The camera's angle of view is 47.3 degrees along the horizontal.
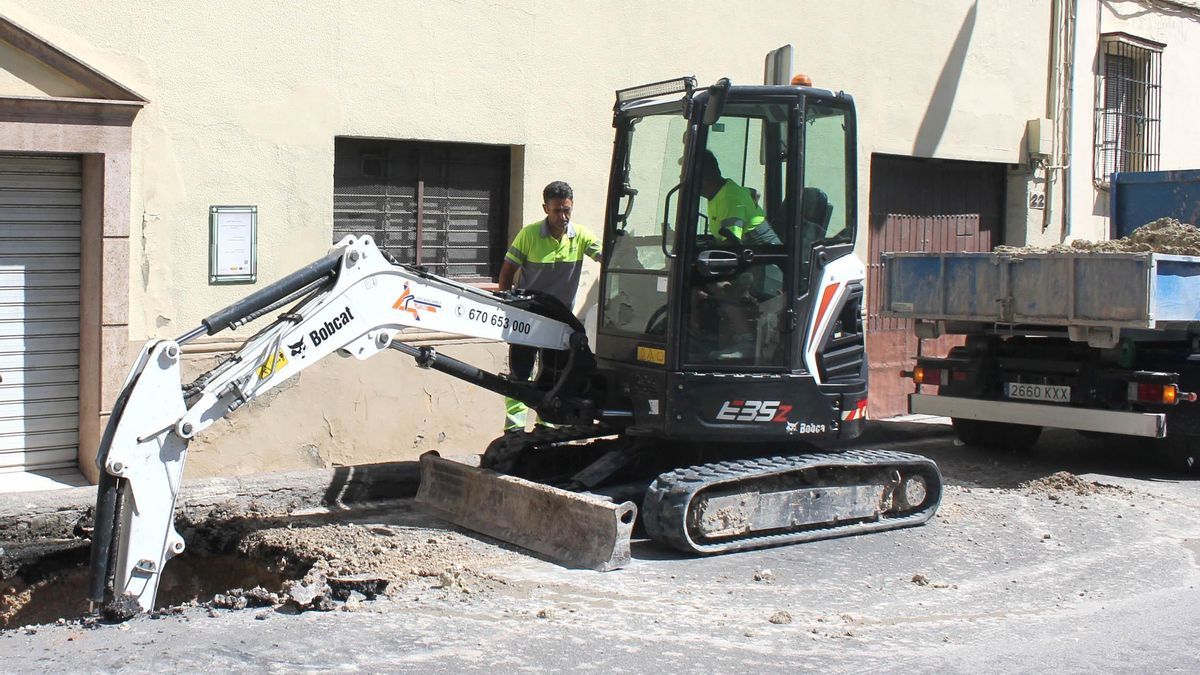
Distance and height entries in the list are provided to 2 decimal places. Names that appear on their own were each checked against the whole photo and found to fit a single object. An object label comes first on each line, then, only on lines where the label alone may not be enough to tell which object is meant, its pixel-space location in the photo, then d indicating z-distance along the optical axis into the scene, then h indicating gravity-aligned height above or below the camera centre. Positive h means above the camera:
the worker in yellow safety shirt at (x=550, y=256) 8.73 +0.46
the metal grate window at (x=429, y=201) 9.77 +0.91
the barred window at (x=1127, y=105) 15.31 +2.69
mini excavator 7.07 -0.08
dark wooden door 13.02 +1.11
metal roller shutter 8.52 +0.03
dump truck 9.38 +0.01
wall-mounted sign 8.98 +0.51
